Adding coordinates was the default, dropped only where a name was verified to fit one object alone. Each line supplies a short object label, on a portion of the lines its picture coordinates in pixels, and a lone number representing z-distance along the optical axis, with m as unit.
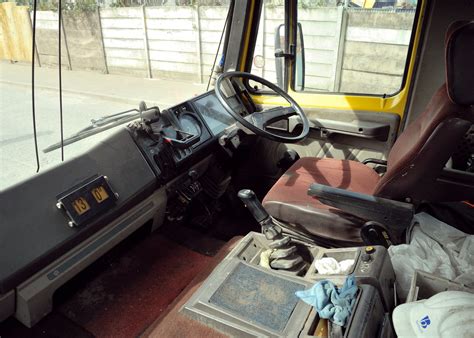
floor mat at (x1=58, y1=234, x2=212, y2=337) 1.52
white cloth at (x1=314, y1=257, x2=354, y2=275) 1.33
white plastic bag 1.26
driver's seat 1.18
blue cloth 1.06
